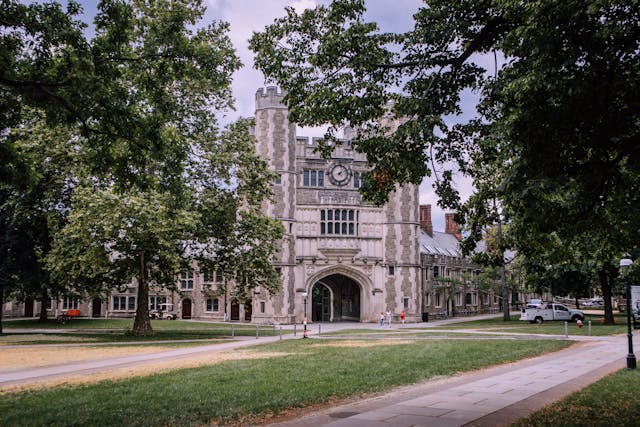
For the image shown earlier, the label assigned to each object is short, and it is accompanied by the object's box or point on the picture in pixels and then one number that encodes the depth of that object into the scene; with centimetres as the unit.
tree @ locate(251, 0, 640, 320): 764
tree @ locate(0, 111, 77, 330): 2338
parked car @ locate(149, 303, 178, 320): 5494
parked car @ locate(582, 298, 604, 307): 8850
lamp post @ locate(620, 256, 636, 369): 1462
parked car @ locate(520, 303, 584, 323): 4356
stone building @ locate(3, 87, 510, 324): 4481
